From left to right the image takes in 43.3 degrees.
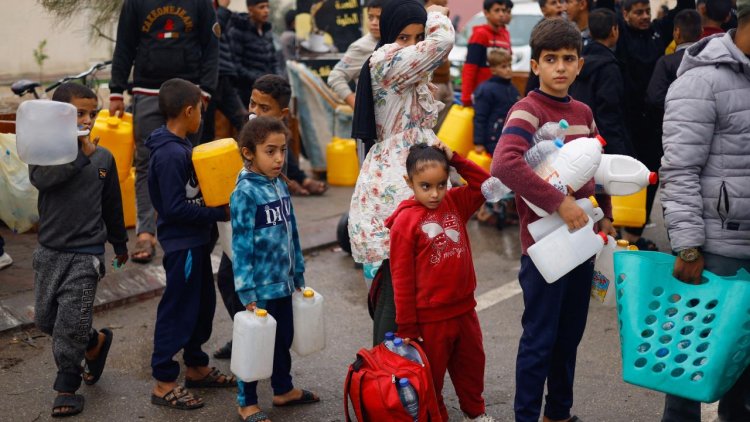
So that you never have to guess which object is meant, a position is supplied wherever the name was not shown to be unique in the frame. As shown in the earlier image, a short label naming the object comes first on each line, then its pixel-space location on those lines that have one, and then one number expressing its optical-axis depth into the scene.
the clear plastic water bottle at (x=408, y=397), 3.91
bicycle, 7.23
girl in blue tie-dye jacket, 4.27
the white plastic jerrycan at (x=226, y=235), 4.78
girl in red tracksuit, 3.97
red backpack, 3.91
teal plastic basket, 3.51
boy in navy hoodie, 4.58
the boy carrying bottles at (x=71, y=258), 4.50
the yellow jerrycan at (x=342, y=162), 9.94
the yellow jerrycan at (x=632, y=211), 6.93
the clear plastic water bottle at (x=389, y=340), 4.07
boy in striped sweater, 3.80
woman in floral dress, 4.48
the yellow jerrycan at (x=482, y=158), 8.23
